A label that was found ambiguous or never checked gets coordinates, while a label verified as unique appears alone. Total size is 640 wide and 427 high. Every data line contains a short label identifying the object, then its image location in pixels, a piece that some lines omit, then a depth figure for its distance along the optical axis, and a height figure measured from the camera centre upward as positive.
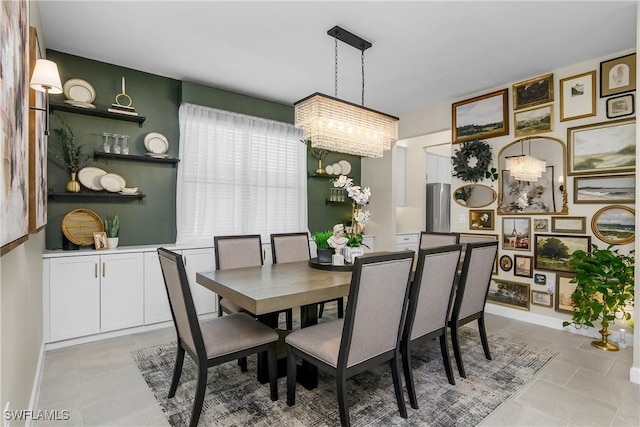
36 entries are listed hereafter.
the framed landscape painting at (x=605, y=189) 3.13 +0.24
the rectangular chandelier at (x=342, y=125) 2.72 +0.77
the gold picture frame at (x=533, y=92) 3.66 +1.38
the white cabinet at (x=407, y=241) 5.51 -0.47
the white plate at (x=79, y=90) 3.23 +1.21
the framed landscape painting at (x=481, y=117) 4.04 +1.23
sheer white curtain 3.93 +0.48
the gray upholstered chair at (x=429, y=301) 2.07 -0.58
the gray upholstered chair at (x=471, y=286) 2.45 -0.56
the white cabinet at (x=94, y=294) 2.93 -0.75
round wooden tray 3.20 -0.12
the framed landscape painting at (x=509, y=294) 3.86 -0.97
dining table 1.89 -0.47
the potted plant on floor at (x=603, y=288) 2.90 -0.67
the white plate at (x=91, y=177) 3.29 +0.36
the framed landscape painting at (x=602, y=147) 3.16 +0.66
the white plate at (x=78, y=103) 3.17 +1.06
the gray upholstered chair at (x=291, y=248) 3.41 -0.37
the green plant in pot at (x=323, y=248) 2.83 -0.30
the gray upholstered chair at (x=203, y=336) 1.82 -0.76
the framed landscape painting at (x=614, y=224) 3.13 -0.11
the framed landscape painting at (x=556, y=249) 3.45 -0.39
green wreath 4.16 +0.66
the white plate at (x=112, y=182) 3.38 +0.32
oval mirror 4.20 +0.23
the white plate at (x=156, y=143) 3.69 +0.79
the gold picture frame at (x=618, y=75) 3.13 +1.33
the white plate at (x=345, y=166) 5.57 +0.79
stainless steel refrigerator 5.91 +0.09
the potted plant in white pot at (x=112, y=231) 3.31 -0.18
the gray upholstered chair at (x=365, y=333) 1.72 -0.69
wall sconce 1.66 +0.68
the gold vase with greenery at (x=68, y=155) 3.21 +0.57
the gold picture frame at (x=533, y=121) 3.68 +1.06
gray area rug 1.97 -1.22
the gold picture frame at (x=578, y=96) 3.37 +1.22
